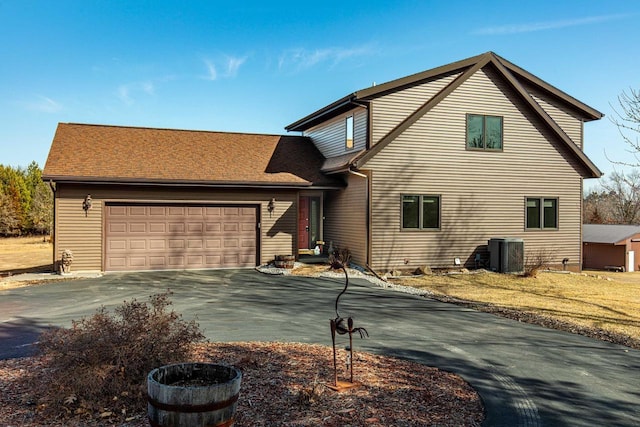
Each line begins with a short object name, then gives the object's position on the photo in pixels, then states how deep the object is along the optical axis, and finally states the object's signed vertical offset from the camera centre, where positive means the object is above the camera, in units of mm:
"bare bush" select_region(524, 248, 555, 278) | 17397 -1552
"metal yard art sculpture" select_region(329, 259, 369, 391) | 5000 -1324
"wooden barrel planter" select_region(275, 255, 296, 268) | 16052 -1611
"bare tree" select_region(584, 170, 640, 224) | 40312 +1123
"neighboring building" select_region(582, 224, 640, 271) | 26141 -1683
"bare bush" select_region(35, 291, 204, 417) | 4332 -1496
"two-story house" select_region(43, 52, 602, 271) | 15445 +1315
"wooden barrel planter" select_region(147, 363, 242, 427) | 3297 -1406
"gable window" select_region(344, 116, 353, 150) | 17406 +3260
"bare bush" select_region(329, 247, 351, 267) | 16797 -1444
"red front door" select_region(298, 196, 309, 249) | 19359 -281
